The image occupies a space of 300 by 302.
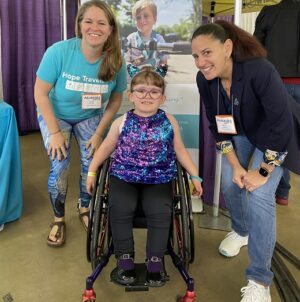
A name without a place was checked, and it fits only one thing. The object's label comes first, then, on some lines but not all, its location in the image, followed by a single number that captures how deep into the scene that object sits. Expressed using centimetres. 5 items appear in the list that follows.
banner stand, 205
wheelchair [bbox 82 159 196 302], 125
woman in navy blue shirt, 123
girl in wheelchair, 132
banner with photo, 205
